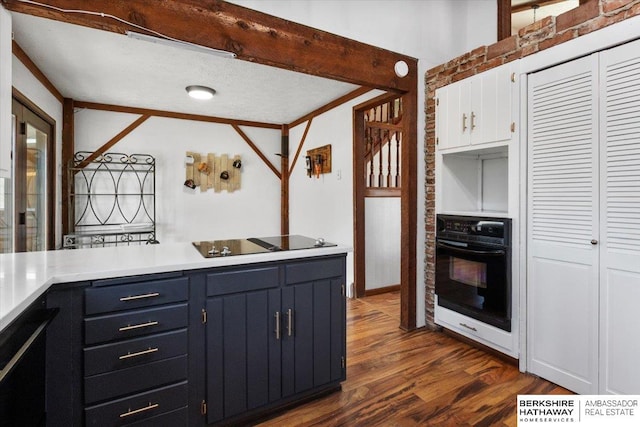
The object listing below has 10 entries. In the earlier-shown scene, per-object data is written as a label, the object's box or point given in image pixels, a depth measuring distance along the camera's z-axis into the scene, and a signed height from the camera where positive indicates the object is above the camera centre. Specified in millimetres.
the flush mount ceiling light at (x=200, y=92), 3847 +1404
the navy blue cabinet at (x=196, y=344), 1413 -650
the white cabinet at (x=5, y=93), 1646 +598
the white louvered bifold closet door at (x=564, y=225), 1950 -74
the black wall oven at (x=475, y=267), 2383 -421
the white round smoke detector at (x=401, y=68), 2924 +1276
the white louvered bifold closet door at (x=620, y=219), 1770 -32
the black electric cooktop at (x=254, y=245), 1853 -210
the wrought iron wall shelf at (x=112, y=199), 4387 +174
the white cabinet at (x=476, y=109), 2400 +812
